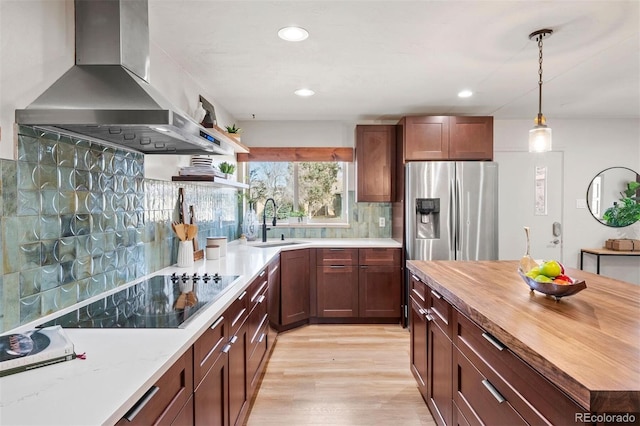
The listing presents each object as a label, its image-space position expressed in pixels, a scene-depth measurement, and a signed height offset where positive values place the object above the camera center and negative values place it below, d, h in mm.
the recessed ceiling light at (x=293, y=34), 2164 +1099
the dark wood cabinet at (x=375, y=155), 4199 +631
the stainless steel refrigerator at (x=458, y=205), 3766 +27
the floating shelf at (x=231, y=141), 2200 +534
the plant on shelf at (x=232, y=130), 3310 +735
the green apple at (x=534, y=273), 1641 -308
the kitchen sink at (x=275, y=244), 3979 -410
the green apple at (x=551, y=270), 1595 -286
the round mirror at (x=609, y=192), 4480 +190
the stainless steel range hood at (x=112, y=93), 1346 +467
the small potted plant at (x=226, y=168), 3363 +388
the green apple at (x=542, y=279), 1567 -324
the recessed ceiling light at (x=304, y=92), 3322 +1113
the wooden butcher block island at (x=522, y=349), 886 -432
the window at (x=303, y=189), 4645 +253
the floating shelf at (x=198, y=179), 2613 +221
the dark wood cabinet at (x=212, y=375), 1344 -707
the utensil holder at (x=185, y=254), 2547 -333
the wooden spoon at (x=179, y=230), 2547 -157
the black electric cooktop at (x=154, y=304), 1347 -433
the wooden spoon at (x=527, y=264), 1878 -308
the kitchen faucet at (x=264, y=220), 4158 -143
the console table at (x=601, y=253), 4203 -556
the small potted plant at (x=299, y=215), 4565 -90
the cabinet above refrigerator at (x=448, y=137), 3877 +777
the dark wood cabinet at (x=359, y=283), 3951 -846
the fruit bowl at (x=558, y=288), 1500 -352
